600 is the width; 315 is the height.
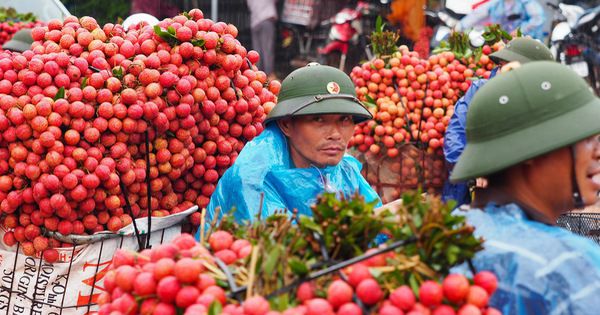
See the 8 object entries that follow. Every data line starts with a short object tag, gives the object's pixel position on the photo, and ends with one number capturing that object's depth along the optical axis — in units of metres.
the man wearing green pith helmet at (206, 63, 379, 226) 3.09
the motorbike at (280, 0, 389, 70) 10.68
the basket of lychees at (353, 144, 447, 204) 5.04
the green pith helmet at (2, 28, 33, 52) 5.54
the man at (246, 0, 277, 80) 10.70
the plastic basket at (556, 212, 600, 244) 3.34
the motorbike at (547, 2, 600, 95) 9.41
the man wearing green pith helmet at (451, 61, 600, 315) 1.71
